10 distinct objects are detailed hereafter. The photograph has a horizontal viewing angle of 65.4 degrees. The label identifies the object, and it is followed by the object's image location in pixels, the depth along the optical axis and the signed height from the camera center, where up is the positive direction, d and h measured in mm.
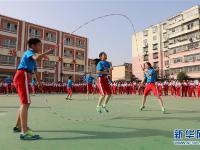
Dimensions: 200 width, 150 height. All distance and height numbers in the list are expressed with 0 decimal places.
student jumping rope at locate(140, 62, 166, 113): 5919 +155
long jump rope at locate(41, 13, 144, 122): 4432 -1108
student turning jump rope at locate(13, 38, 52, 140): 3057 +44
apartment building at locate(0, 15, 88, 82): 28503 +6770
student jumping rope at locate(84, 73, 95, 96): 14105 +54
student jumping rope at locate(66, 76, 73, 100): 11515 -379
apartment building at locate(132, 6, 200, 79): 37986 +10057
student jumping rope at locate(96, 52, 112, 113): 5483 +150
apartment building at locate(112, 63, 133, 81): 53152 +2799
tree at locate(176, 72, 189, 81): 37333 +1229
